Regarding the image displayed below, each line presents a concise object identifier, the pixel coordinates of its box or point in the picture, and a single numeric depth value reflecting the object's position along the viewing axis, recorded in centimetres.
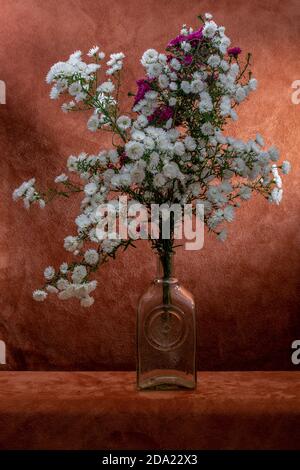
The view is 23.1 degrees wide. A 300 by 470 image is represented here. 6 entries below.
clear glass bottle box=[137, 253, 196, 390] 170
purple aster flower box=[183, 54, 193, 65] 155
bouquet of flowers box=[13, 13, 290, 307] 151
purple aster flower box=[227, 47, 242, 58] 152
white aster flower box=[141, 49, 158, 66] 153
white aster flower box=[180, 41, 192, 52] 154
